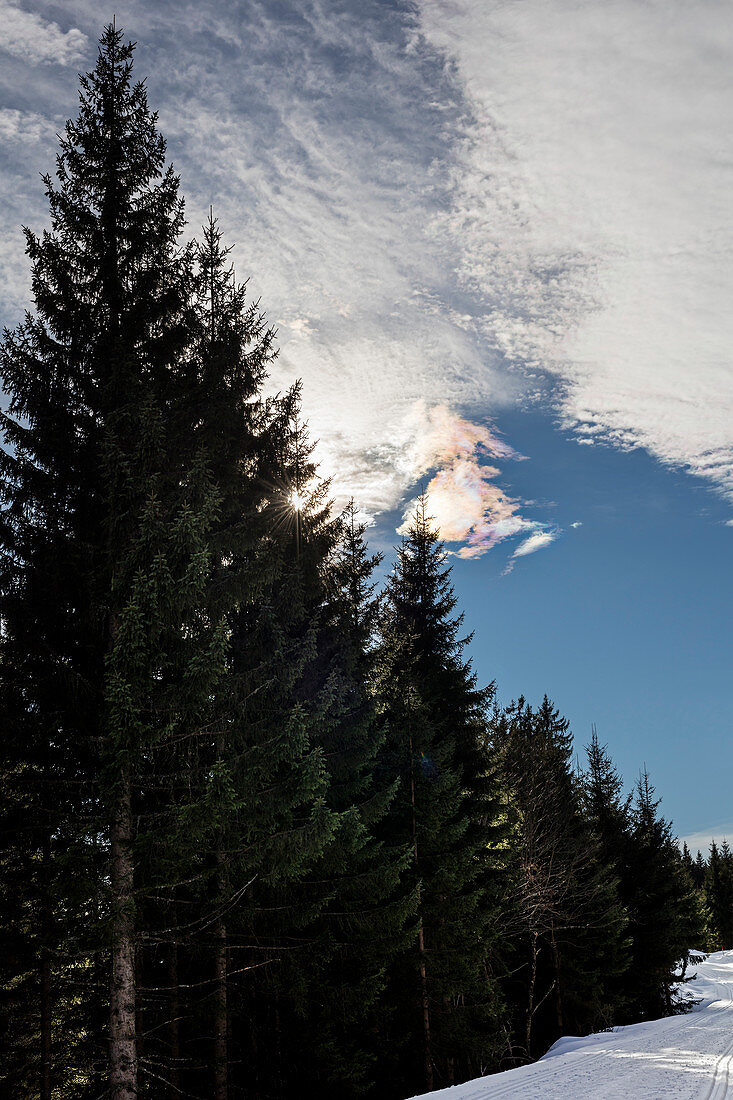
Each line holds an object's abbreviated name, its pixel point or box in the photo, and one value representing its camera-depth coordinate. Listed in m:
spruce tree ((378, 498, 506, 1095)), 16.27
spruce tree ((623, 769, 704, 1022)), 31.48
